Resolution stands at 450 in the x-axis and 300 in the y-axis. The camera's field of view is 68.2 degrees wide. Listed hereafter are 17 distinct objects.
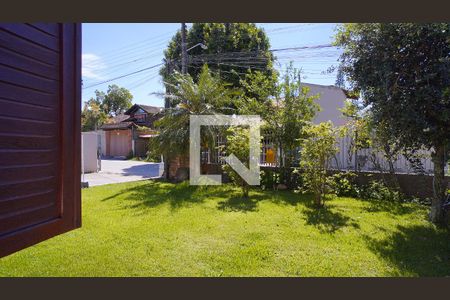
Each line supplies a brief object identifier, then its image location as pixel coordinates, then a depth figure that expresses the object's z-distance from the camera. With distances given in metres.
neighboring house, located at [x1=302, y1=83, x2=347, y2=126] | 19.83
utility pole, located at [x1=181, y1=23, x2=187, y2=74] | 14.04
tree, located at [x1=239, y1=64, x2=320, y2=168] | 10.90
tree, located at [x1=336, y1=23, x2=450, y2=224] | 5.58
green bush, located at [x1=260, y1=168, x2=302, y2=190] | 10.96
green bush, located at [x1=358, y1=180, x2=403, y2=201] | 8.87
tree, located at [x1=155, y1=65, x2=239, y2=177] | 12.44
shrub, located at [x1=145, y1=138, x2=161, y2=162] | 12.88
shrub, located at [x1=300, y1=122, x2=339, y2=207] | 7.99
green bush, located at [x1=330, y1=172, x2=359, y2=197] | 9.28
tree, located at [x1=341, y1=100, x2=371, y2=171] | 8.06
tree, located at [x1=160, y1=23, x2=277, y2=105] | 19.52
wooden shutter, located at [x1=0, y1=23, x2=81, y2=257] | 2.00
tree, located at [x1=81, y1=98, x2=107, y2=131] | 36.65
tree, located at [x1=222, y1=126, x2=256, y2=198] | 9.52
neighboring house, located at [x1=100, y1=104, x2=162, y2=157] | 30.89
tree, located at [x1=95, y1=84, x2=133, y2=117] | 55.97
